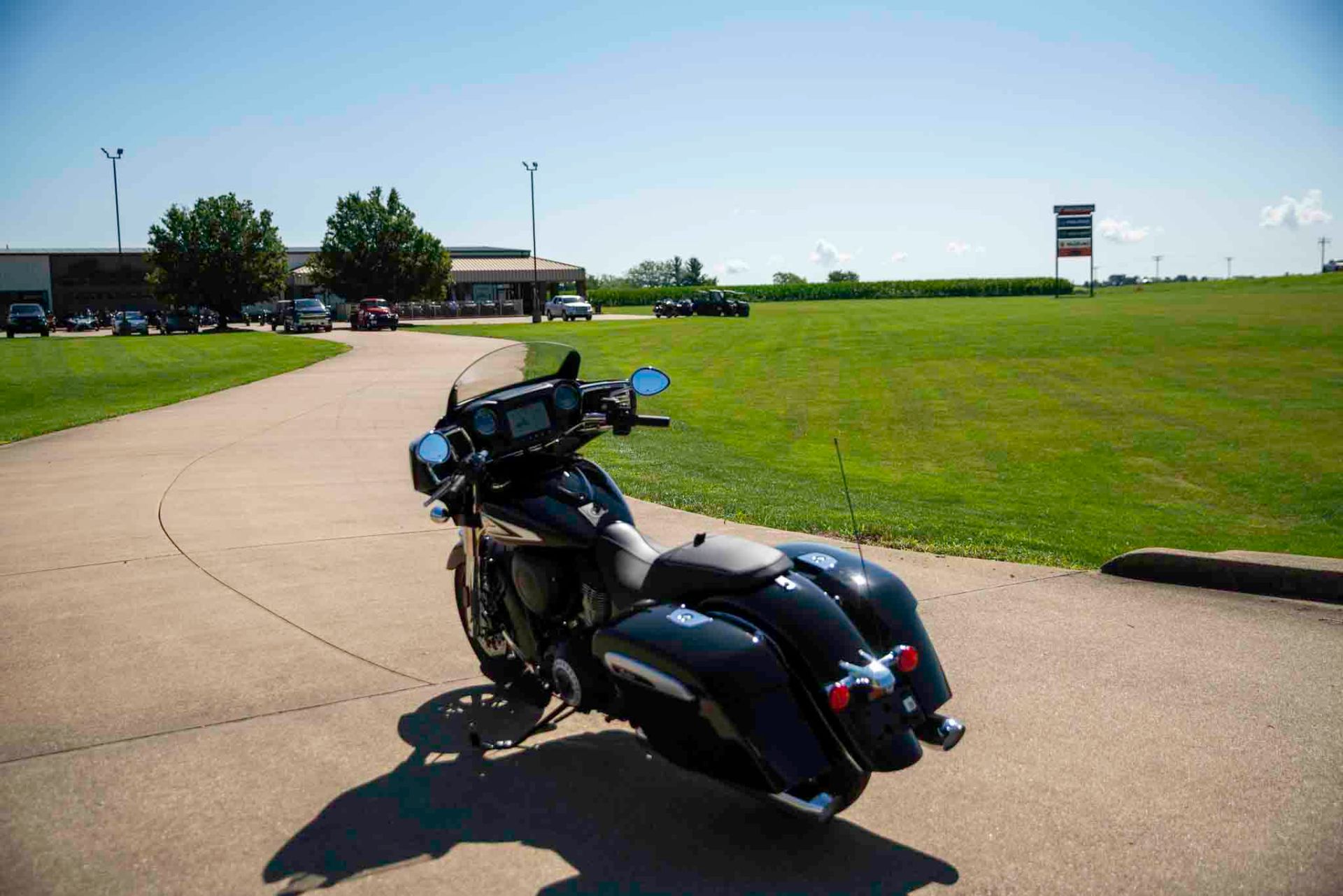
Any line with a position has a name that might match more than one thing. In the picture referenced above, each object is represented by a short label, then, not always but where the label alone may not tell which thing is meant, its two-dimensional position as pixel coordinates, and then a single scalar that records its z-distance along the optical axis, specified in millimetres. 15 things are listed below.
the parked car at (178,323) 55375
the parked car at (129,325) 58312
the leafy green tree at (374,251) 73062
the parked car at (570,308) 61438
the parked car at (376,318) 52562
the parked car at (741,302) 57125
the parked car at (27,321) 57500
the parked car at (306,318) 52875
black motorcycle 3160
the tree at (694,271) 153875
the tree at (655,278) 189450
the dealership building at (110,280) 88688
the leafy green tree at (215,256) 62750
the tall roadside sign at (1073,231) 96438
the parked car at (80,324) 71062
